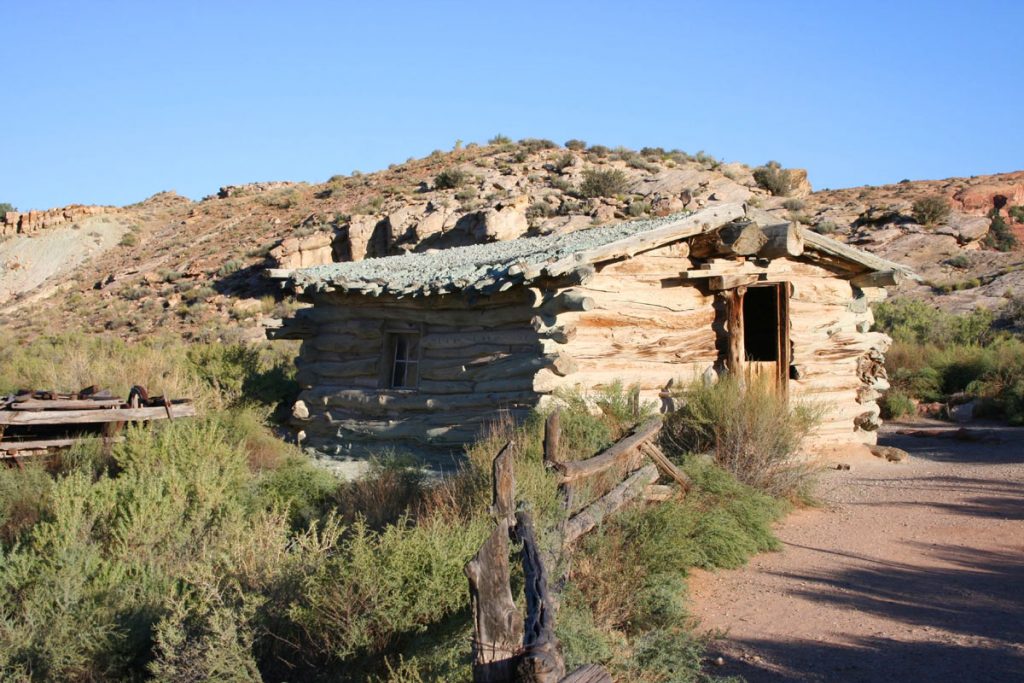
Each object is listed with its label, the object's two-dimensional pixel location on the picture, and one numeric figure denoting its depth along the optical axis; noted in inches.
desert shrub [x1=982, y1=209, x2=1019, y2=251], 1186.0
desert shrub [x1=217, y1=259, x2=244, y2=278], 1430.9
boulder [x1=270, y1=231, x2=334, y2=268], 1333.7
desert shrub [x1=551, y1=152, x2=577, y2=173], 1503.3
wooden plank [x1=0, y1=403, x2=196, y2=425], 394.3
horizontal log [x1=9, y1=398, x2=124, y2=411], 399.2
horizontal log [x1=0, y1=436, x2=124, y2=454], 396.5
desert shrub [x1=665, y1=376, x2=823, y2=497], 364.5
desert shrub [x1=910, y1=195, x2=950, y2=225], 1257.4
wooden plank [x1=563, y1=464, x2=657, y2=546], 245.9
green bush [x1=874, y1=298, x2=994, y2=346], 845.2
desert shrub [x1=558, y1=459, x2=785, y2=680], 201.8
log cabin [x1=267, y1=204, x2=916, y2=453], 413.7
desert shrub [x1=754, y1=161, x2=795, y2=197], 1469.0
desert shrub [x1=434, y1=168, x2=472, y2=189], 1467.8
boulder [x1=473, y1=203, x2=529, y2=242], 1190.9
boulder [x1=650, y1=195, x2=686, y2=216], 1245.1
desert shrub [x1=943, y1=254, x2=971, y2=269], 1127.6
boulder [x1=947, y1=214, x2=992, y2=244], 1209.4
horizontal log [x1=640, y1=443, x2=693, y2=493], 322.7
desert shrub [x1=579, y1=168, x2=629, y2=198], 1328.7
